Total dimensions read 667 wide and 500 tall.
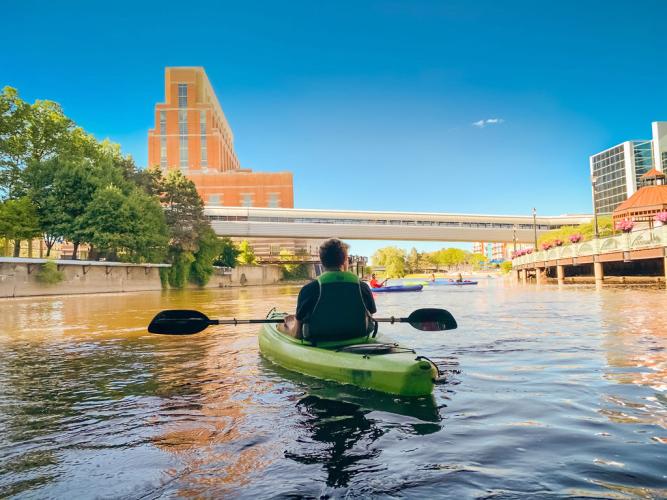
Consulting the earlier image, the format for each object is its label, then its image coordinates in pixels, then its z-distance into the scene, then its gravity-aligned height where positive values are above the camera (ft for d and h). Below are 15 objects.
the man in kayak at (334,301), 18.34 -0.98
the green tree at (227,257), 223.71 +8.75
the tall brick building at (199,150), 374.63 +94.59
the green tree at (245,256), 254.68 +10.25
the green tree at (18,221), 104.53 +12.96
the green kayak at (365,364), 15.34 -2.97
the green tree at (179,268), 160.04 +3.19
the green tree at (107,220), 117.60 +13.90
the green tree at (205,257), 169.58 +6.90
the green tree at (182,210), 158.30 +21.35
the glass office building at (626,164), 303.48 +62.38
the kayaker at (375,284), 107.00 -2.40
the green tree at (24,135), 121.19 +36.83
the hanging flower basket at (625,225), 87.74 +6.87
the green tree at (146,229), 127.34 +12.96
